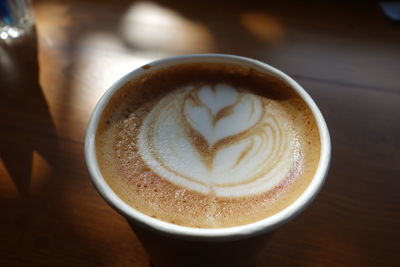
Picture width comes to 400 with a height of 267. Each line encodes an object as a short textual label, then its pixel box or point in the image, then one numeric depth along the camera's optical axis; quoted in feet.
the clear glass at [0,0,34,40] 1.01
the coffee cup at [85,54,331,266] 0.54
